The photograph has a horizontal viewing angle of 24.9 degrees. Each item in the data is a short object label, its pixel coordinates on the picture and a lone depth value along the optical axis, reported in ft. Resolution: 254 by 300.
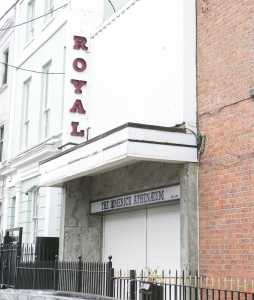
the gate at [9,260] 46.24
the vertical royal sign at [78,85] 48.24
